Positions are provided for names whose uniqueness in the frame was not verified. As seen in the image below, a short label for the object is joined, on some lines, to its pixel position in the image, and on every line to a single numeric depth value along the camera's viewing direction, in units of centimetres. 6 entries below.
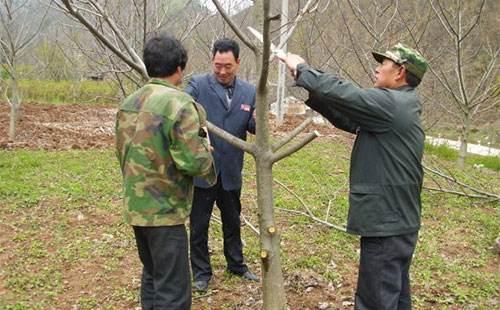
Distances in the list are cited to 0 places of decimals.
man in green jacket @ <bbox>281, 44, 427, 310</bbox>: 242
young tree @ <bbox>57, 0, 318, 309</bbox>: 243
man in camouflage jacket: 247
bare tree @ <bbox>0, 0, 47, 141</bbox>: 899
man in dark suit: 353
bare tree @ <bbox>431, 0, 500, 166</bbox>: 595
